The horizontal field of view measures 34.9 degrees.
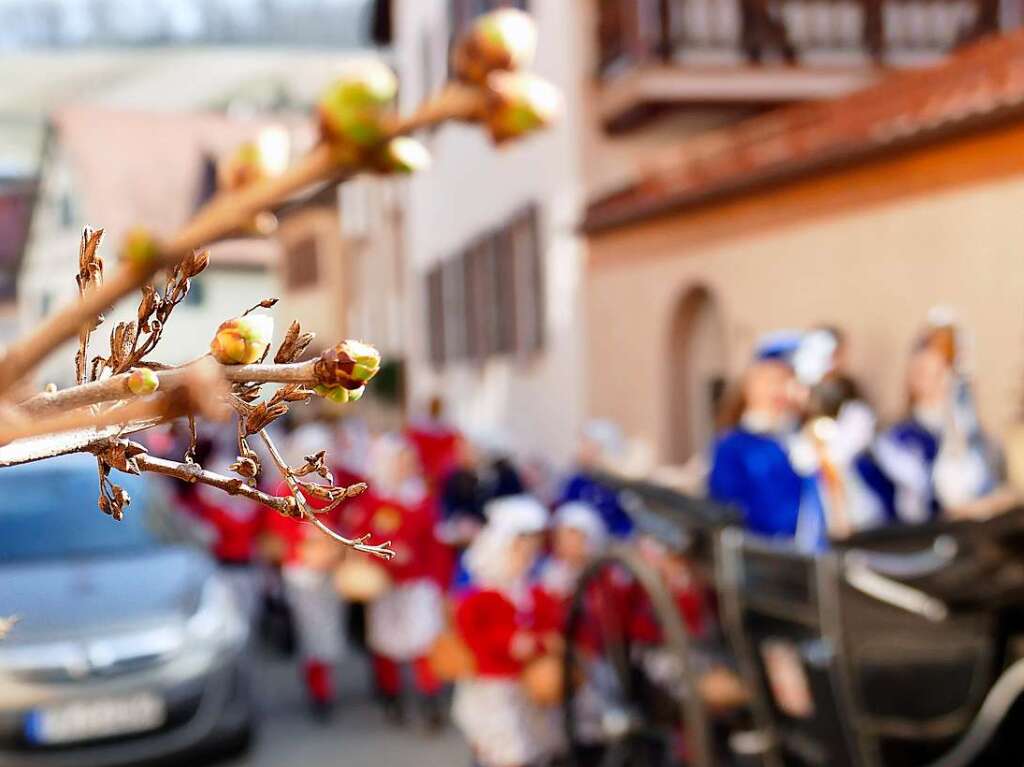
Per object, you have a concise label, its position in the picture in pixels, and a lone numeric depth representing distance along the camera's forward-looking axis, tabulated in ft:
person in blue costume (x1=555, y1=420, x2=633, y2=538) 24.12
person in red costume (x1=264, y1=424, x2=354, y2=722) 25.76
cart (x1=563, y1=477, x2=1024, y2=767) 11.73
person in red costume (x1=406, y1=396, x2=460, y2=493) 34.81
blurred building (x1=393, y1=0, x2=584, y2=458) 38.40
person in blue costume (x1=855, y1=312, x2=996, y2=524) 16.43
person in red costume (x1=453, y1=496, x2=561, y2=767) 18.69
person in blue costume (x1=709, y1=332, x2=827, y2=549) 16.44
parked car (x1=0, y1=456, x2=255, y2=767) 20.04
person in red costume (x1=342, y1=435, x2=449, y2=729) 25.75
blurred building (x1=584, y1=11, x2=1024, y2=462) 19.86
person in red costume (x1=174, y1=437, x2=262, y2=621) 30.55
